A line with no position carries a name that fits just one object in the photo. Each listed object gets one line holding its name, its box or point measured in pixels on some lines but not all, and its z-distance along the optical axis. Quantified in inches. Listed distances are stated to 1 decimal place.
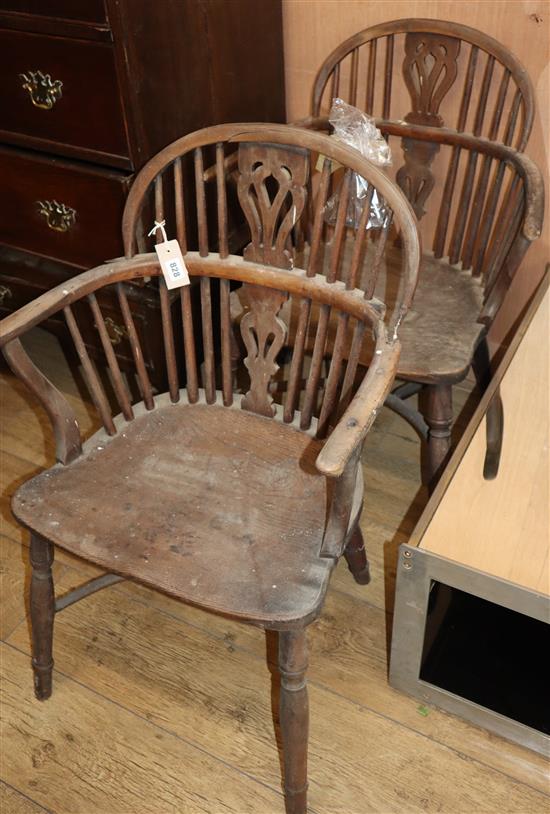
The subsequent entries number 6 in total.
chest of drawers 57.6
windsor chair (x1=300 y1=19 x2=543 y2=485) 61.1
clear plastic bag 60.0
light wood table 50.3
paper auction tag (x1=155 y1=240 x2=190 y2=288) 53.2
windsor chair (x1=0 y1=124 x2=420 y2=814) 45.7
